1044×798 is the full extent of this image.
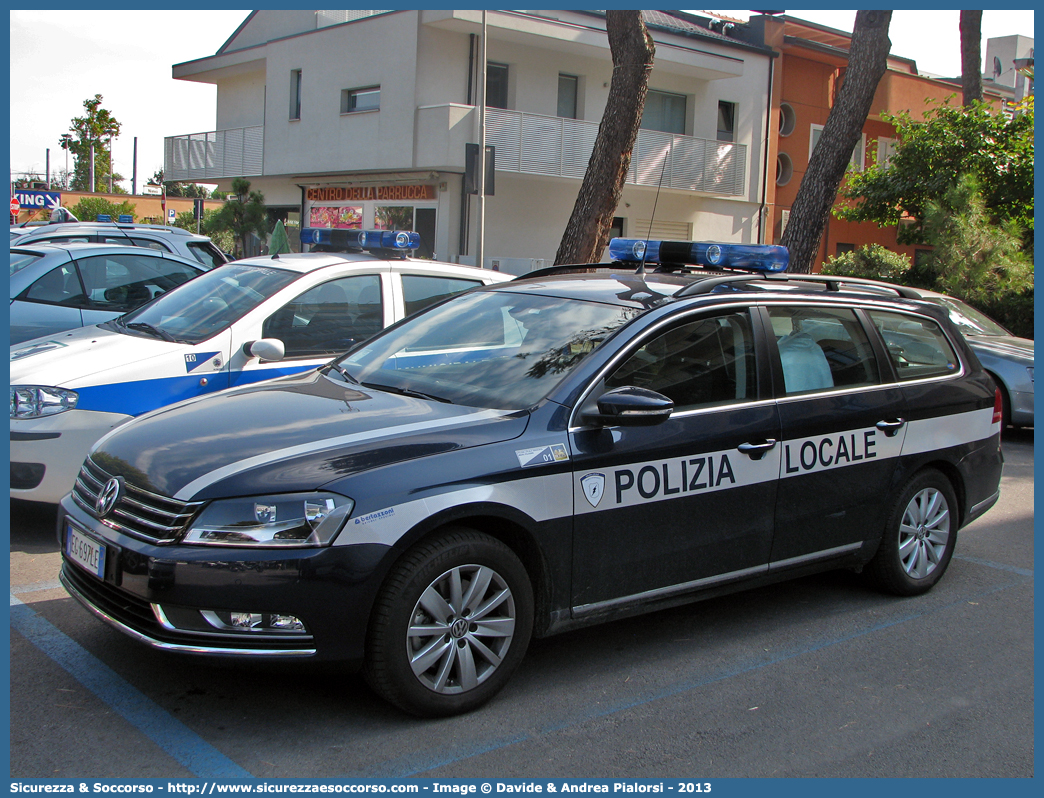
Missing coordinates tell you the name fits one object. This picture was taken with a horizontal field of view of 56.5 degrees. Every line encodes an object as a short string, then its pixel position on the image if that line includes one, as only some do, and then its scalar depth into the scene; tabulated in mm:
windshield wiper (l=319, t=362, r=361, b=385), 4541
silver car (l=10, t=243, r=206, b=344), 8367
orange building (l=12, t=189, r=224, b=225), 52875
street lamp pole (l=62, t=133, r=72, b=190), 61688
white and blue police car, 5465
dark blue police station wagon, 3318
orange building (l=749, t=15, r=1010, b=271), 30562
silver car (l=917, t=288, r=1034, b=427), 10469
